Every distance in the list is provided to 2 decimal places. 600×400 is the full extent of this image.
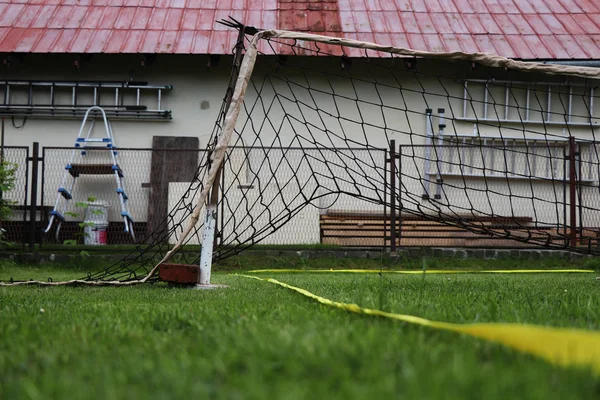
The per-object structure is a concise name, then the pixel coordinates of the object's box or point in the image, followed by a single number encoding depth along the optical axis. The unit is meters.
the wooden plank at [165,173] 12.17
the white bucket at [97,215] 11.77
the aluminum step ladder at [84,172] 11.48
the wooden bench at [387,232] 10.90
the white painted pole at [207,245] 4.81
